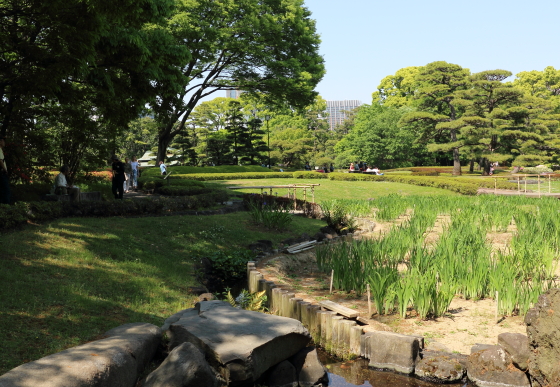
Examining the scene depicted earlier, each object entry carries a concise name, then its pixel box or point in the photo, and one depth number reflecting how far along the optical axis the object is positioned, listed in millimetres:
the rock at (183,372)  4223
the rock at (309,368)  5266
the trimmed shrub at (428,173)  36225
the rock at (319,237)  12180
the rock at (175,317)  5692
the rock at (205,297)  7406
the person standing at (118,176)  14742
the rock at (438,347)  5586
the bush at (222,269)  9312
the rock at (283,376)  5156
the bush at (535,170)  38909
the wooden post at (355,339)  5809
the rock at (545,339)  4434
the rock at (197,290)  7804
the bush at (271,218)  12852
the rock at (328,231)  13211
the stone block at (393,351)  5387
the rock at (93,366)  3645
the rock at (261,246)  10922
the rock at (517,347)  4891
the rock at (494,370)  4914
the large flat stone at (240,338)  4645
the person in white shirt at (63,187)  12602
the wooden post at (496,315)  6111
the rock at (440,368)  5211
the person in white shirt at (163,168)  24072
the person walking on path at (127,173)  21156
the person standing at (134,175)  23047
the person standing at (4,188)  10023
